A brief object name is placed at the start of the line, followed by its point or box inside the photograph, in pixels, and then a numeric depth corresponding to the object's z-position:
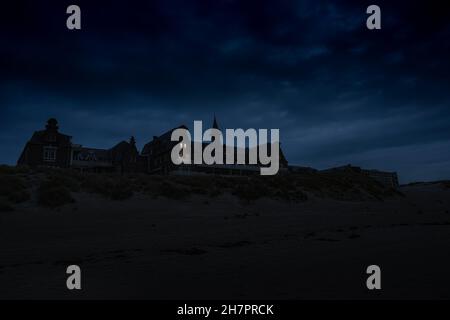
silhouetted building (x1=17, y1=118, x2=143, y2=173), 48.81
